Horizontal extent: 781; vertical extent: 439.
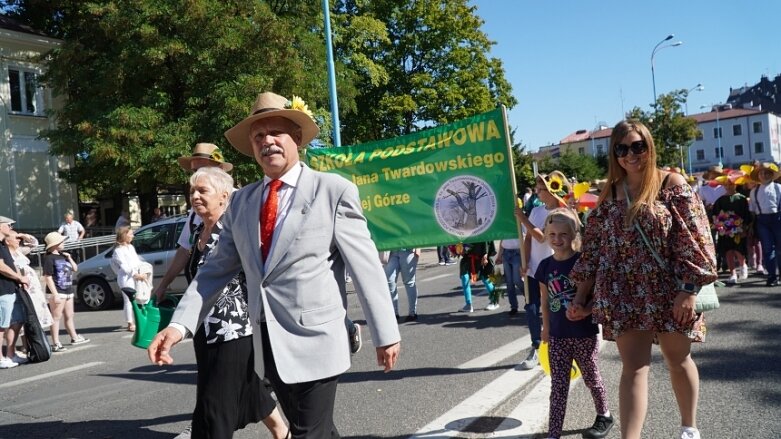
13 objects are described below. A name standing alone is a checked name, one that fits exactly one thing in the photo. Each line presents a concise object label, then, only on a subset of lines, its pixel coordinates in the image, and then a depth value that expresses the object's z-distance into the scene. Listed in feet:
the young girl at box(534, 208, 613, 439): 13.41
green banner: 21.11
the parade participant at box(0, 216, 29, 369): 25.85
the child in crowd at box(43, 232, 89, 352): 30.07
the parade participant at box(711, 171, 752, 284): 36.01
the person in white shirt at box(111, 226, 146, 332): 33.53
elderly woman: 11.02
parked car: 43.19
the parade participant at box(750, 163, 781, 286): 33.60
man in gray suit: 9.16
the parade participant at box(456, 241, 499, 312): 32.14
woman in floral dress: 11.06
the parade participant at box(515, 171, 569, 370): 19.69
